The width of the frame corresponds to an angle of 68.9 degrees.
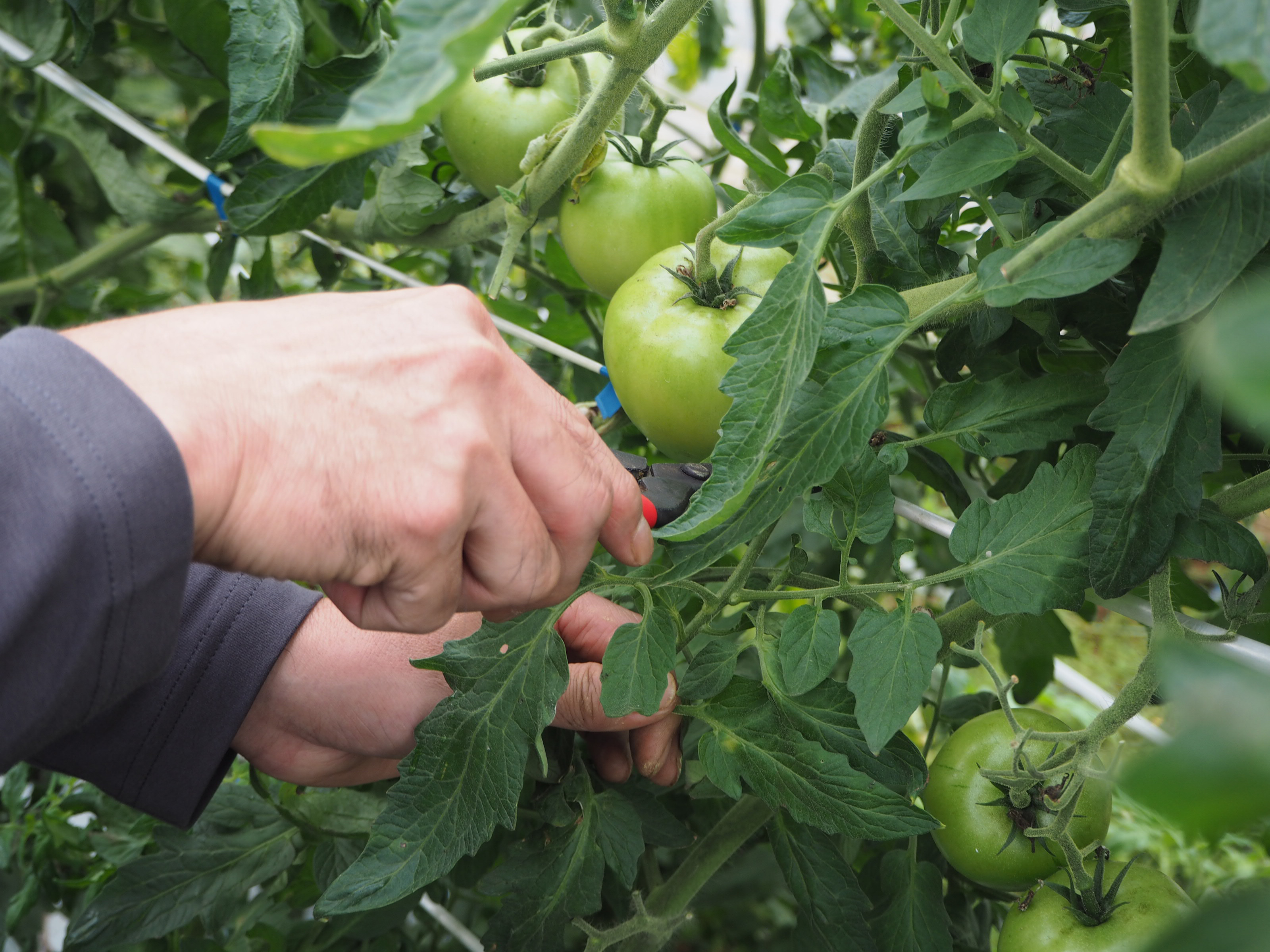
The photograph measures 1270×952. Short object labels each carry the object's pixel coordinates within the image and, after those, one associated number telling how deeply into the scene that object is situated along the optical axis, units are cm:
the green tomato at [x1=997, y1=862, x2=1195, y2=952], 48
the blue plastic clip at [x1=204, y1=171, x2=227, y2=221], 88
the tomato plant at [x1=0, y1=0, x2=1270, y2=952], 38
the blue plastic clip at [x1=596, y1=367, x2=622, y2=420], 71
